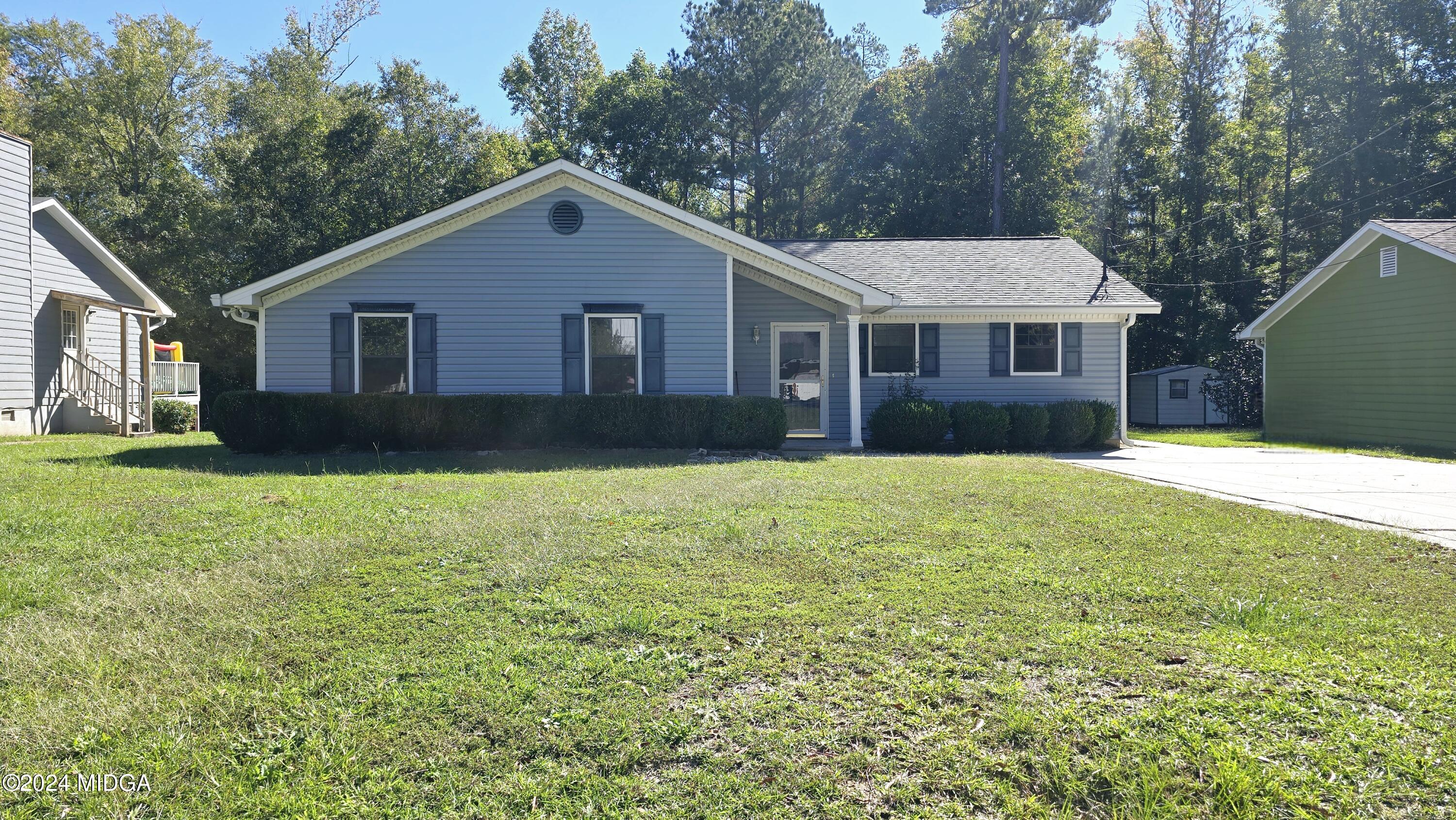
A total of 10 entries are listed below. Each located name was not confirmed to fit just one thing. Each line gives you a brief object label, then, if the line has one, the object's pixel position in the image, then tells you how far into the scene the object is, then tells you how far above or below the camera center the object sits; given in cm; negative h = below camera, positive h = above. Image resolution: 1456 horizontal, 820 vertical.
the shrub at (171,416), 2027 -15
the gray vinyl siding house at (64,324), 1641 +184
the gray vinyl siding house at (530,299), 1412 +178
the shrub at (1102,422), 1592 -39
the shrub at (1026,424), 1550 -40
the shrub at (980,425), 1521 -41
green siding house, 1599 +118
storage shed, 2661 +4
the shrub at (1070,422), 1574 -38
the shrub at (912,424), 1498 -37
